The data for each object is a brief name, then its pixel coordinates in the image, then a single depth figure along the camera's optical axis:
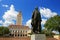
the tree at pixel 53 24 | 18.43
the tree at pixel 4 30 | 28.05
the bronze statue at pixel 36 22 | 6.75
